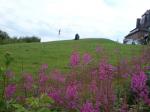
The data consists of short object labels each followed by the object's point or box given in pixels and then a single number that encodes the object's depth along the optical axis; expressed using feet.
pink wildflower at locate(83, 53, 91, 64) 7.57
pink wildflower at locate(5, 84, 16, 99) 6.19
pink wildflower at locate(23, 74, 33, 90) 7.62
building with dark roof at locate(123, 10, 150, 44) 91.49
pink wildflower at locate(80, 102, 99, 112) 5.06
